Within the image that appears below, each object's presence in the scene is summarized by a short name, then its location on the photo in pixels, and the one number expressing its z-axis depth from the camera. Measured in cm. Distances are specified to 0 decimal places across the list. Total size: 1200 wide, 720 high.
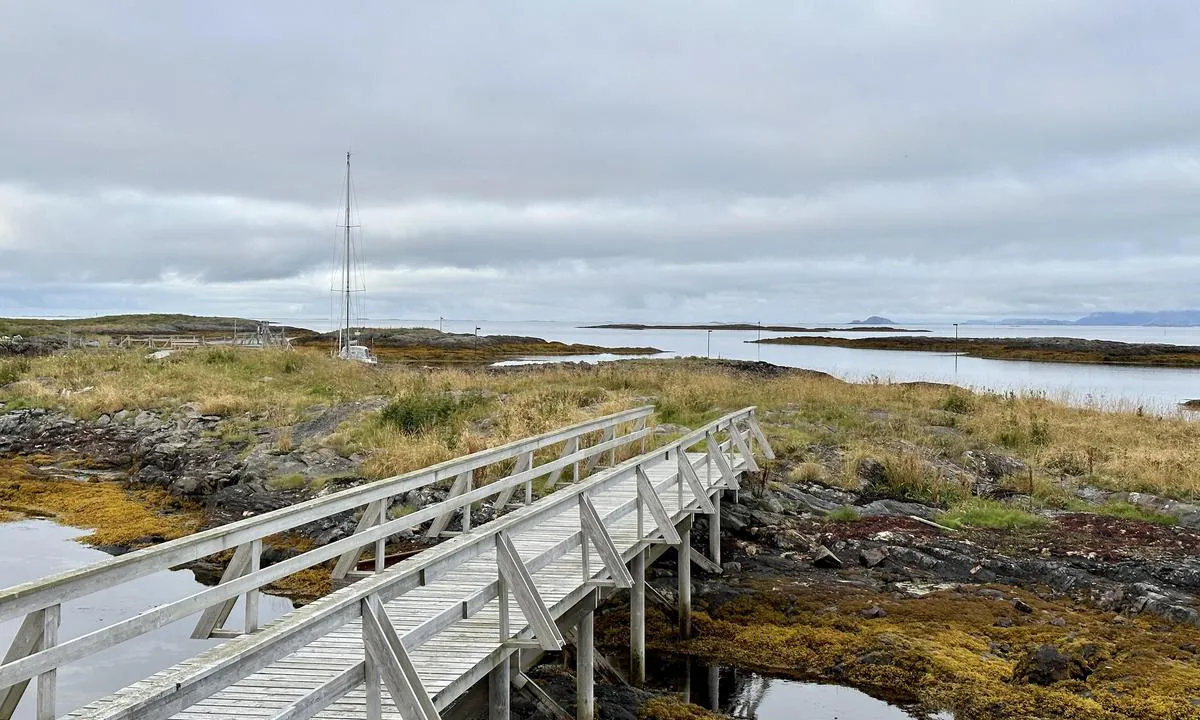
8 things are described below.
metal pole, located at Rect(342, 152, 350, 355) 4901
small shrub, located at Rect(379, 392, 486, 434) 2206
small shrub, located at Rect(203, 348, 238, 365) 3506
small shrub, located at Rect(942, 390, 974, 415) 2750
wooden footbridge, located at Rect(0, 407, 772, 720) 464
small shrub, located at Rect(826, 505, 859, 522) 1677
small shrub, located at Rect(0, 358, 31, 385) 3497
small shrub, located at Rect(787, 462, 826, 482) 1905
